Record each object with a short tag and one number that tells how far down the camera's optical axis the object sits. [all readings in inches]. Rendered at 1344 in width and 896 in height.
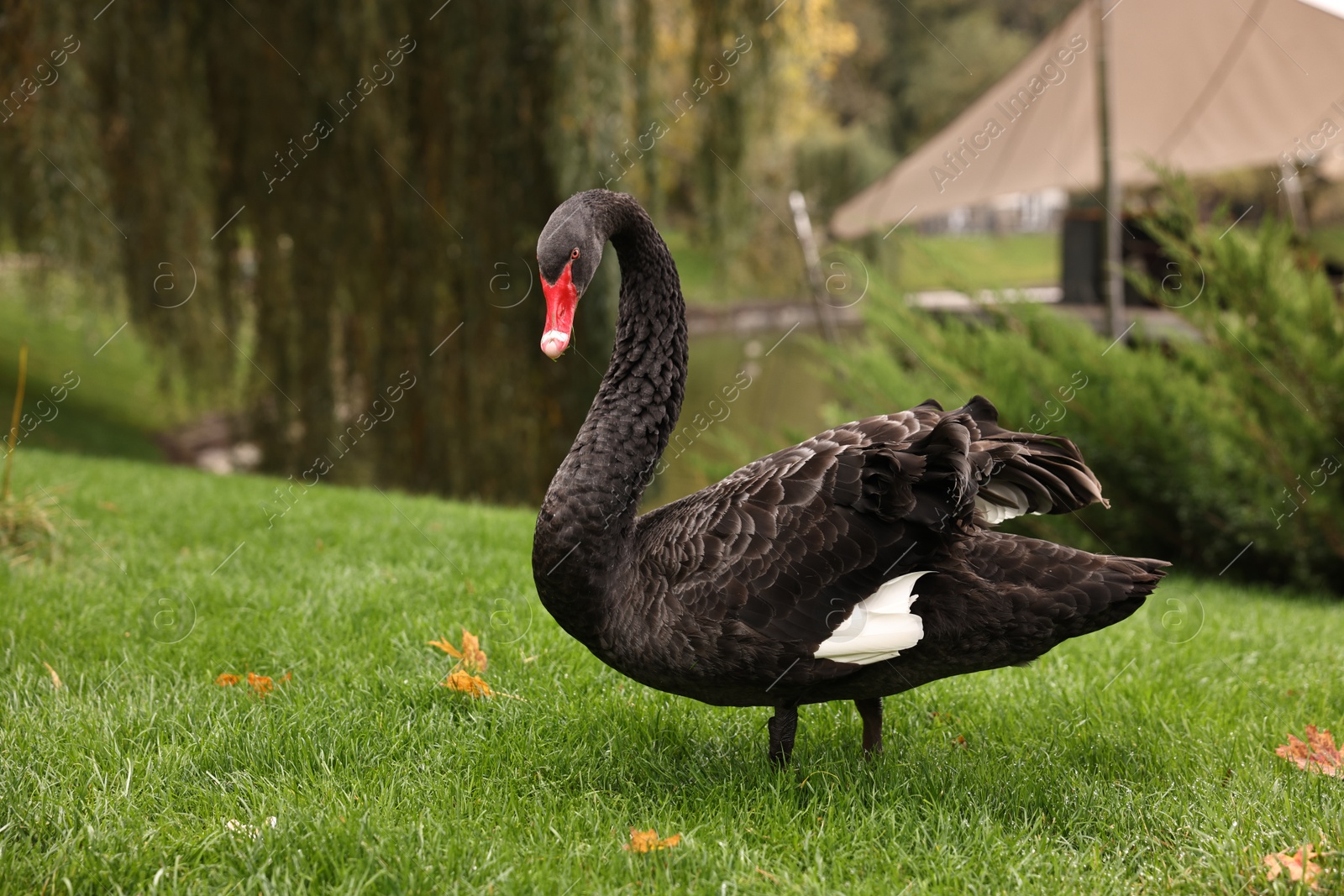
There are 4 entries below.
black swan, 82.4
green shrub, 195.2
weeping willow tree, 243.4
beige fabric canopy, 345.7
